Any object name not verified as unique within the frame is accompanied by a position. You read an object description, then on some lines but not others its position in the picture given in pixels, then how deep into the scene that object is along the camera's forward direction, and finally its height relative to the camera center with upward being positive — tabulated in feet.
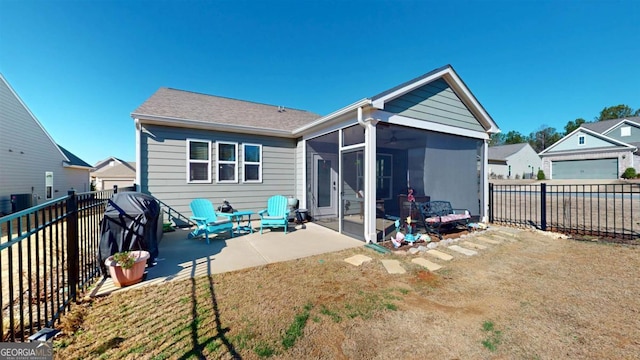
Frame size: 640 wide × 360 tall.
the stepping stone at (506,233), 19.40 -4.37
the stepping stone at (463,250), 15.22 -4.59
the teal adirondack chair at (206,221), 17.28 -2.97
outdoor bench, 18.92 -2.98
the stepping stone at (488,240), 17.50 -4.50
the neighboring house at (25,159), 34.42 +3.81
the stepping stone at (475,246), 16.36 -4.55
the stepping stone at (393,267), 12.51 -4.70
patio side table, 20.10 -4.07
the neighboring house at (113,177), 88.28 +1.65
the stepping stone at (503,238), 18.28 -4.46
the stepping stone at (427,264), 12.90 -4.68
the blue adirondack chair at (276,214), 20.29 -2.96
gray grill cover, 11.44 -2.19
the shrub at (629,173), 60.39 +1.85
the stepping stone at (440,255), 14.33 -4.61
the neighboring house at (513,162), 96.22 +7.92
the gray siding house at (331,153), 18.72 +2.75
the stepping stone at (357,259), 13.62 -4.65
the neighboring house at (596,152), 64.34 +8.06
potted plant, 10.35 -3.79
